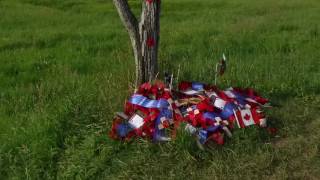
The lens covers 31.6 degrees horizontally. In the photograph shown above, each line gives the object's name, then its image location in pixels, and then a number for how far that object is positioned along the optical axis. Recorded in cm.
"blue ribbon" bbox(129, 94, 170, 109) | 550
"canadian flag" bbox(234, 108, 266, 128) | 529
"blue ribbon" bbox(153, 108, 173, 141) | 519
